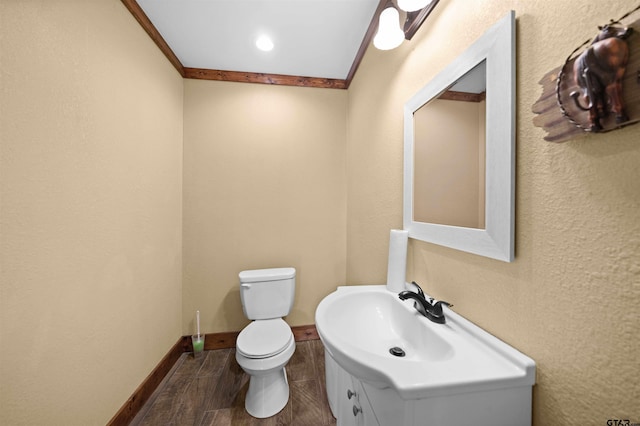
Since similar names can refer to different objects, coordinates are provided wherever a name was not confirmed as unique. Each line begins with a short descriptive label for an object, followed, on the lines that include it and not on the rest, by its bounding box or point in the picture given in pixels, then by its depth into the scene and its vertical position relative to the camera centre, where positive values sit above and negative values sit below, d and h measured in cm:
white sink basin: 58 -43
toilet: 146 -89
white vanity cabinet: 58 -51
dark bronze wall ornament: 42 +25
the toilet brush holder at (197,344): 204 -119
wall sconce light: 110 +89
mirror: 67 +22
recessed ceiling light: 176 +131
